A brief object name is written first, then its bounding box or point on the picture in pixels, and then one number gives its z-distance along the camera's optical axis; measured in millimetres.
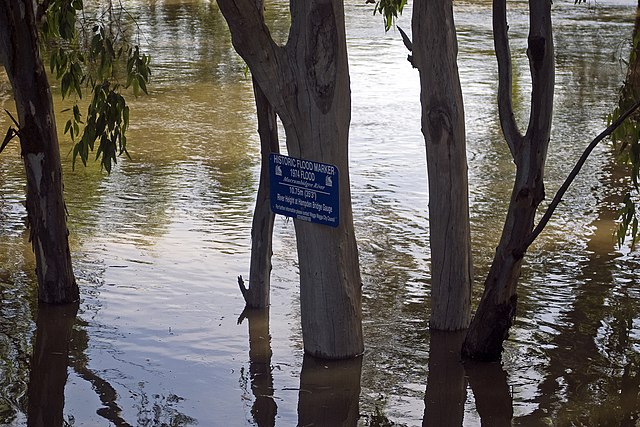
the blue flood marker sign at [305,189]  12510
